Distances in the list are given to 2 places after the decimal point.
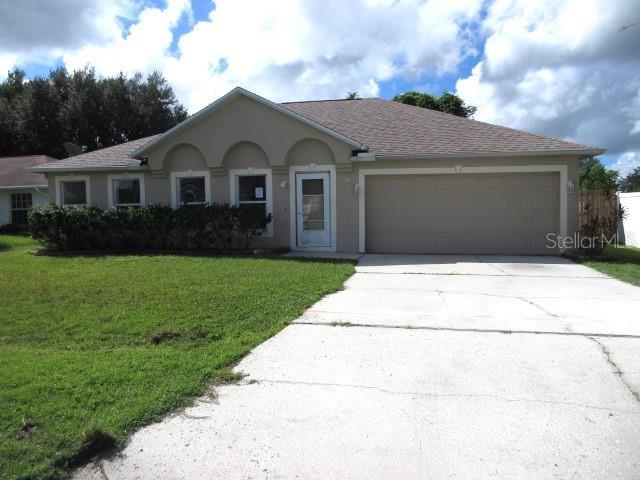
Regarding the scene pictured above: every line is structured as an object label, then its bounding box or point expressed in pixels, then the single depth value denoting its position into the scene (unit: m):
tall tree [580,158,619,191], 38.75
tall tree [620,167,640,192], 46.36
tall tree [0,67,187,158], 33.53
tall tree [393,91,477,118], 32.22
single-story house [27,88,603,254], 13.33
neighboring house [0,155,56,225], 23.47
